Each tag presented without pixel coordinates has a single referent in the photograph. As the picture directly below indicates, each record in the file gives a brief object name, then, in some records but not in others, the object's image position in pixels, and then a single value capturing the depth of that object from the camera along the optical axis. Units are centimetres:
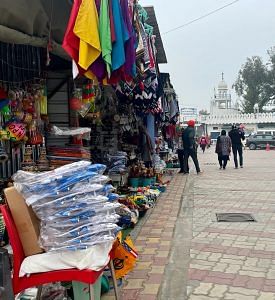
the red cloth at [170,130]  1173
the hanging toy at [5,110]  295
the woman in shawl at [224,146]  1136
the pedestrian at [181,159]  1057
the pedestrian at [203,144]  2664
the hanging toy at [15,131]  300
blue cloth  238
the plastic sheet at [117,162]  594
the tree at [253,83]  4562
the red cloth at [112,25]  237
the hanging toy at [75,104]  415
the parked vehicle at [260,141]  3010
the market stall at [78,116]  197
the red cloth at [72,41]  228
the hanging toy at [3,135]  289
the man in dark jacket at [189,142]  996
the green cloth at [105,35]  231
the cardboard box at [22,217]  196
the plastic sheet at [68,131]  384
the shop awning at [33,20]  271
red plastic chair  189
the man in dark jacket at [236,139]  1167
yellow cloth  226
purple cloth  250
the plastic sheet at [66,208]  195
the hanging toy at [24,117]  312
